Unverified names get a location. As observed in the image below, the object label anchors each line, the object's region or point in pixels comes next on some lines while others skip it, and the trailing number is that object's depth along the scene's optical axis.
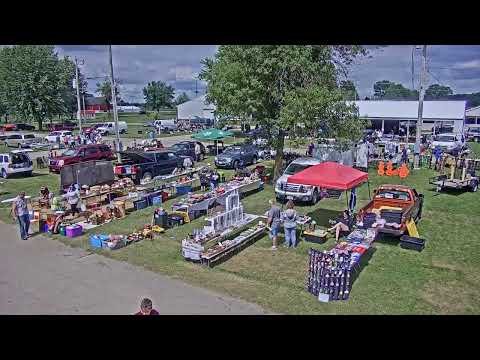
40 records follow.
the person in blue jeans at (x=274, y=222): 11.38
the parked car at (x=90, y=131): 45.98
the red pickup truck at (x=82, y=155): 24.17
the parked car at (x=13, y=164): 22.77
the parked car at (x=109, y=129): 52.32
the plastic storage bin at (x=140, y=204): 15.81
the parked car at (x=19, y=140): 39.88
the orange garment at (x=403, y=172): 22.05
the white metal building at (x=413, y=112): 39.91
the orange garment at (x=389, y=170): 22.70
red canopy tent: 11.80
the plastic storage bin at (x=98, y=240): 11.68
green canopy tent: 27.79
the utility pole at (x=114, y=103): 27.28
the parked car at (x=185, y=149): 27.17
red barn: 114.45
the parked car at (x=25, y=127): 59.33
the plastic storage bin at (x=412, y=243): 11.17
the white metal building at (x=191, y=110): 64.44
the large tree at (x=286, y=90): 16.61
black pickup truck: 19.50
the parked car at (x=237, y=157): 24.77
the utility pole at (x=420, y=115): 24.79
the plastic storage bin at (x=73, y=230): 12.73
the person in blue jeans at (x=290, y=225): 11.21
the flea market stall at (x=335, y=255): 8.34
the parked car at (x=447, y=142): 31.44
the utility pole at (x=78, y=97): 36.38
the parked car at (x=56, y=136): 41.88
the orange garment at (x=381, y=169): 22.84
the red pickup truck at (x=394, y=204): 12.02
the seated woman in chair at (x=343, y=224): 12.20
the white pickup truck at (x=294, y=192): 15.84
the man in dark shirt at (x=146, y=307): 5.77
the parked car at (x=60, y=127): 58.89
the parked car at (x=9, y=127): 56.50
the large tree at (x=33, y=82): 53.28
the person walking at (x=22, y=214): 12.26
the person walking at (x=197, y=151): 28.21
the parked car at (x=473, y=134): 42.28
